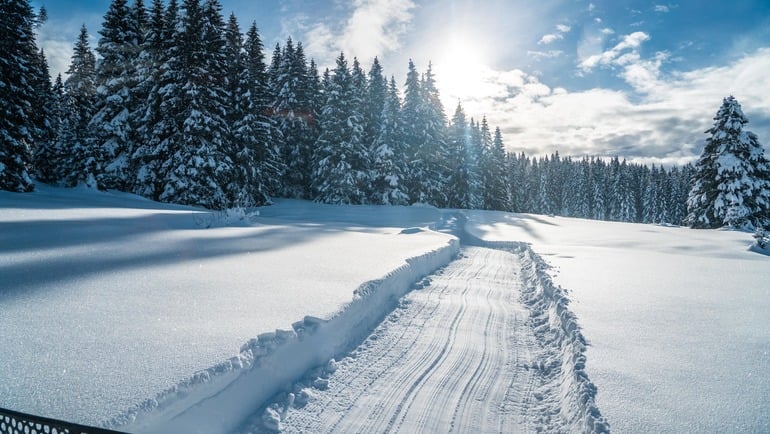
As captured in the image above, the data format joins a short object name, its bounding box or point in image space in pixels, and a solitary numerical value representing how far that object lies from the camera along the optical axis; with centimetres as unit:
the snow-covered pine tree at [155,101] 2292
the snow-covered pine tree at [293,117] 3522
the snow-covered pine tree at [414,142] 3978
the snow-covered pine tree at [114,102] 2470
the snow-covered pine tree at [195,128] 2239
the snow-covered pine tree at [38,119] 2044
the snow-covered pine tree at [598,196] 9056
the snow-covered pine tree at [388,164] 3588
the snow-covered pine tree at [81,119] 2495
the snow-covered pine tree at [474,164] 4441
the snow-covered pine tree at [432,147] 4012
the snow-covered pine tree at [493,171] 4942
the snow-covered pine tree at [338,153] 3319
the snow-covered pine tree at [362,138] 3456
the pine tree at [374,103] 3769
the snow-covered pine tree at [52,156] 3158
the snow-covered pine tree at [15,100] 1812
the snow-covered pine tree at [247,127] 2666
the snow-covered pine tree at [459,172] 4362
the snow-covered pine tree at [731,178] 2464
